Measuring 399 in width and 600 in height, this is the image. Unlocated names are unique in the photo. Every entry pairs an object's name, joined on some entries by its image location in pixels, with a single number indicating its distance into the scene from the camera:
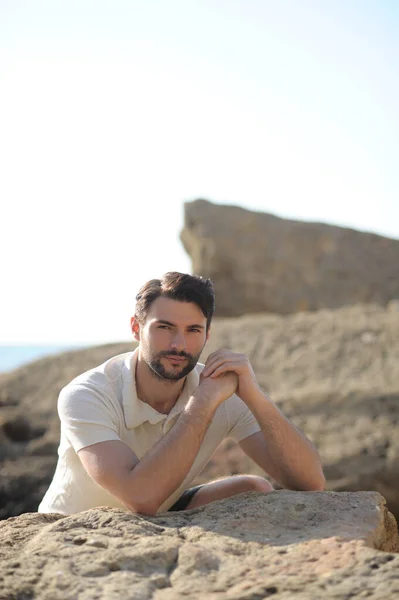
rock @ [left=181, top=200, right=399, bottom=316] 19.77
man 3.07
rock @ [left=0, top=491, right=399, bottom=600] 2.09
